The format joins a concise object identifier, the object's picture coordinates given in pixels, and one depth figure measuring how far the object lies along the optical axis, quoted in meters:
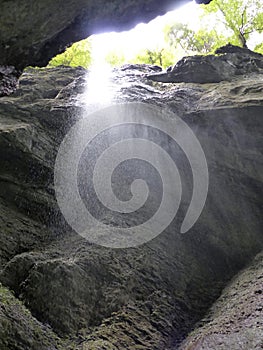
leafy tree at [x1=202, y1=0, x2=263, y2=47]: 20.14
